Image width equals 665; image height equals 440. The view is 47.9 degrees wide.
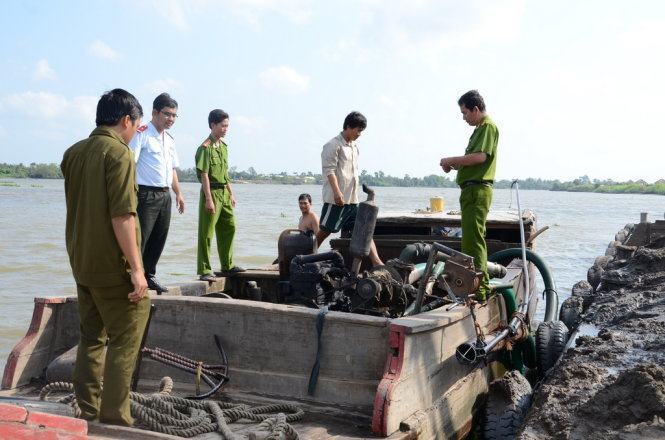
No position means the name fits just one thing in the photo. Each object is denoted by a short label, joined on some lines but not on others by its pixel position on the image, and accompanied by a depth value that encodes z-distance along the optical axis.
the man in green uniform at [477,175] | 5.86
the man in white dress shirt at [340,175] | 6.80
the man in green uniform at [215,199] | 6.78
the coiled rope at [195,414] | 3.80
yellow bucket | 9.84
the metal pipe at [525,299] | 5.83
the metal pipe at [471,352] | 4.71
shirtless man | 8.05
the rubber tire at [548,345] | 6.44
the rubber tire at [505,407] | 5.12
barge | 4.07
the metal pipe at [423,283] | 4.88
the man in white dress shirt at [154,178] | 5.70
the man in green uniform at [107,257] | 3.59
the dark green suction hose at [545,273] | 7.38
